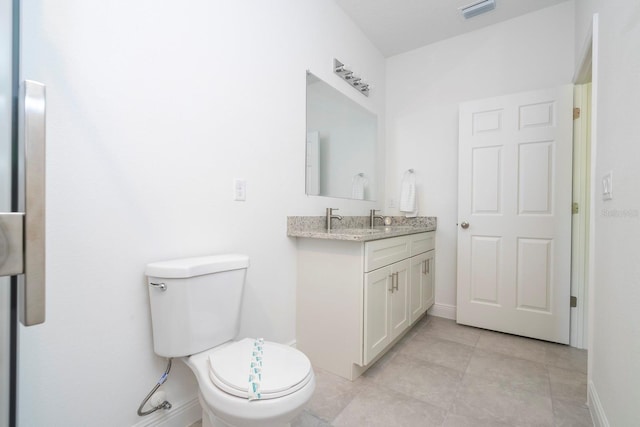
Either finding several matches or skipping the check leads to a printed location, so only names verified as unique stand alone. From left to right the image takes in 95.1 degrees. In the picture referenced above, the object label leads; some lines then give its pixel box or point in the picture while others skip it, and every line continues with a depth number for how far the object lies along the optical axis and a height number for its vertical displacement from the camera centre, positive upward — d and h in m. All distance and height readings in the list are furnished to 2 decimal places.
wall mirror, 2.05 +0.53
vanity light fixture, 2.24 +1.08
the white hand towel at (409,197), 2.74 +0.13
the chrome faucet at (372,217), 2.56 -0.05
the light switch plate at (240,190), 1.51 +0.11
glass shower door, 0.41 +0.07
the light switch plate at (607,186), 1.15 +0.11
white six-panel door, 2.14 -0.01
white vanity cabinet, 1.63 -0.54
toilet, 0.90 -0.55
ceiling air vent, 2.20 +1.57
